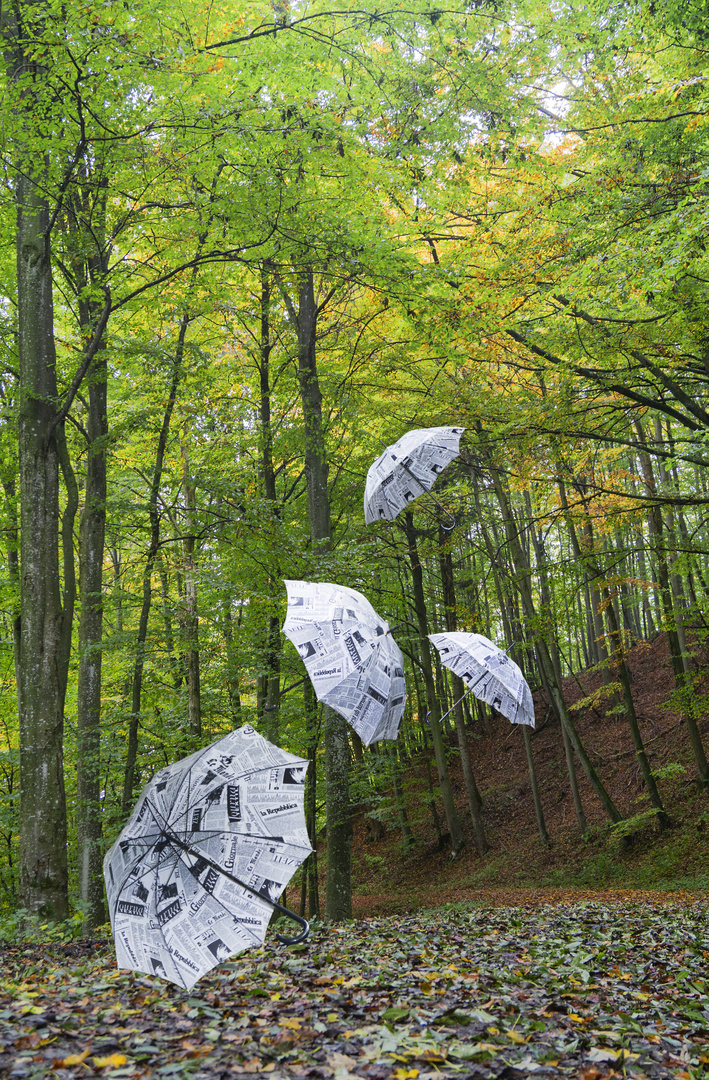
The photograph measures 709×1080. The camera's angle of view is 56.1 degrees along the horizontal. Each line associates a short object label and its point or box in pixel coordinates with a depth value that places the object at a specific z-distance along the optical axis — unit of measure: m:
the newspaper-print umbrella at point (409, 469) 5.32
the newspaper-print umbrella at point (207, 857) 3.40
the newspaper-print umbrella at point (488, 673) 4.50
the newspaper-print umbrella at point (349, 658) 3.87
